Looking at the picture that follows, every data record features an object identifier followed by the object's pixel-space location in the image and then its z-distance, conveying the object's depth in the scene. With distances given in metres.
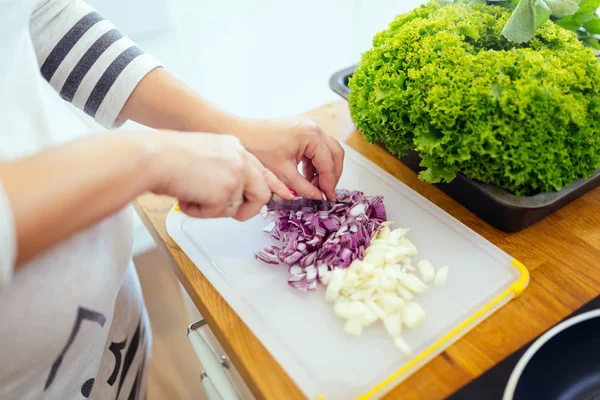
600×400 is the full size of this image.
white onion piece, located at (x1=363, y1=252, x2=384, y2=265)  0.68
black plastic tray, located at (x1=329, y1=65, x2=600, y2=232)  0.67
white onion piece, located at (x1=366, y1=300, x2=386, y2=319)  0.63
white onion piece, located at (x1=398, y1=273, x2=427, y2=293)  0.66
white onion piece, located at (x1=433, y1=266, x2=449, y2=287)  0.67
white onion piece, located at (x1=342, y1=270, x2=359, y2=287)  0.66
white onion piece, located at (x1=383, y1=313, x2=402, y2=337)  0.61
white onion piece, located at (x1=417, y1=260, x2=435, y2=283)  0.68
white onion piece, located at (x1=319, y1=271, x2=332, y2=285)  0.68
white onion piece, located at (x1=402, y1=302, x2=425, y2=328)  0.62
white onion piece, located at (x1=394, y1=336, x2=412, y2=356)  0.59
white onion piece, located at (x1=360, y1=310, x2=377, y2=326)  0.62
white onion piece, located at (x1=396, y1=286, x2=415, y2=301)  0.65
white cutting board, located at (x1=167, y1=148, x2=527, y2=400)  0.59
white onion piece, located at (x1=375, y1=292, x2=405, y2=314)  0.63
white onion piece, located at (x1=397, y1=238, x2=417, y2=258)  0.70
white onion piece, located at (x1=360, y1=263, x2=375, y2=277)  0.66
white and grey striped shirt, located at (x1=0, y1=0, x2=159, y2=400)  0.54
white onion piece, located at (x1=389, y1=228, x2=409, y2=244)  0.72
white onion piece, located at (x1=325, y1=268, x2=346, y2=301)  0.66
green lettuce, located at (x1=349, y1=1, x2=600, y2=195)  0.64
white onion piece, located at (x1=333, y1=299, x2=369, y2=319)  0.63
